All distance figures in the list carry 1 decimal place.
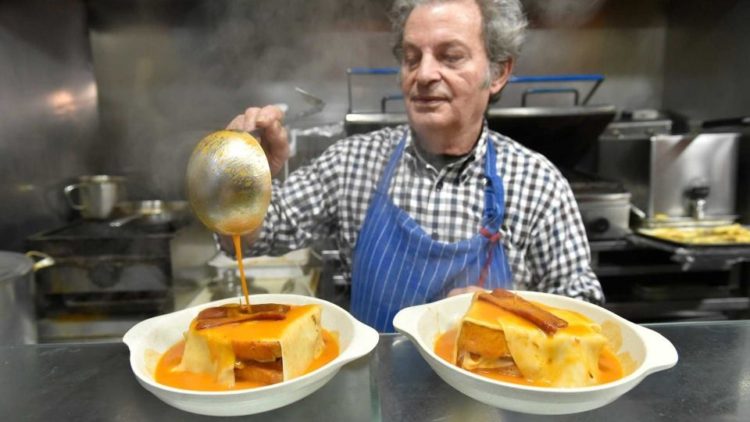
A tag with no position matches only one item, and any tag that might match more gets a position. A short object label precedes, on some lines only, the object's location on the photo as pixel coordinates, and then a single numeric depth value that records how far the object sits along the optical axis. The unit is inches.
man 58.3
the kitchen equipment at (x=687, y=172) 118.1
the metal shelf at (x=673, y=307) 106.8
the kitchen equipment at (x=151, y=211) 101.1
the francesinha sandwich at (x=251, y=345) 27.9
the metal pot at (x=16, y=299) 58.8
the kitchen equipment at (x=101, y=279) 91.8
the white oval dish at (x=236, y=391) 23.9
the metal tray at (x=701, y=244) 94.7
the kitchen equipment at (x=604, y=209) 104.8
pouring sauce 32.8
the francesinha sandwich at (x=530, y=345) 27.8
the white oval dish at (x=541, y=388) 24.0
